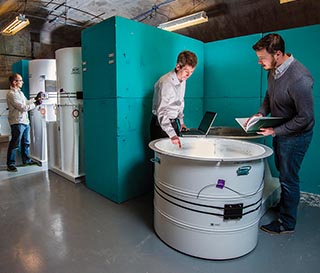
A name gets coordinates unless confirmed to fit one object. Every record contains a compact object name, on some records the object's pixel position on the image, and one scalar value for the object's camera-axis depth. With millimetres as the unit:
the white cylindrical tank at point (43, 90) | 4137
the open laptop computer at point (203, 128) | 2268
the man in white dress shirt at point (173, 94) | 2021
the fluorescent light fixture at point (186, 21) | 4250
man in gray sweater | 1702
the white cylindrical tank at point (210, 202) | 1533
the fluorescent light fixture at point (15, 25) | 4444
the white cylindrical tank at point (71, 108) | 3172
